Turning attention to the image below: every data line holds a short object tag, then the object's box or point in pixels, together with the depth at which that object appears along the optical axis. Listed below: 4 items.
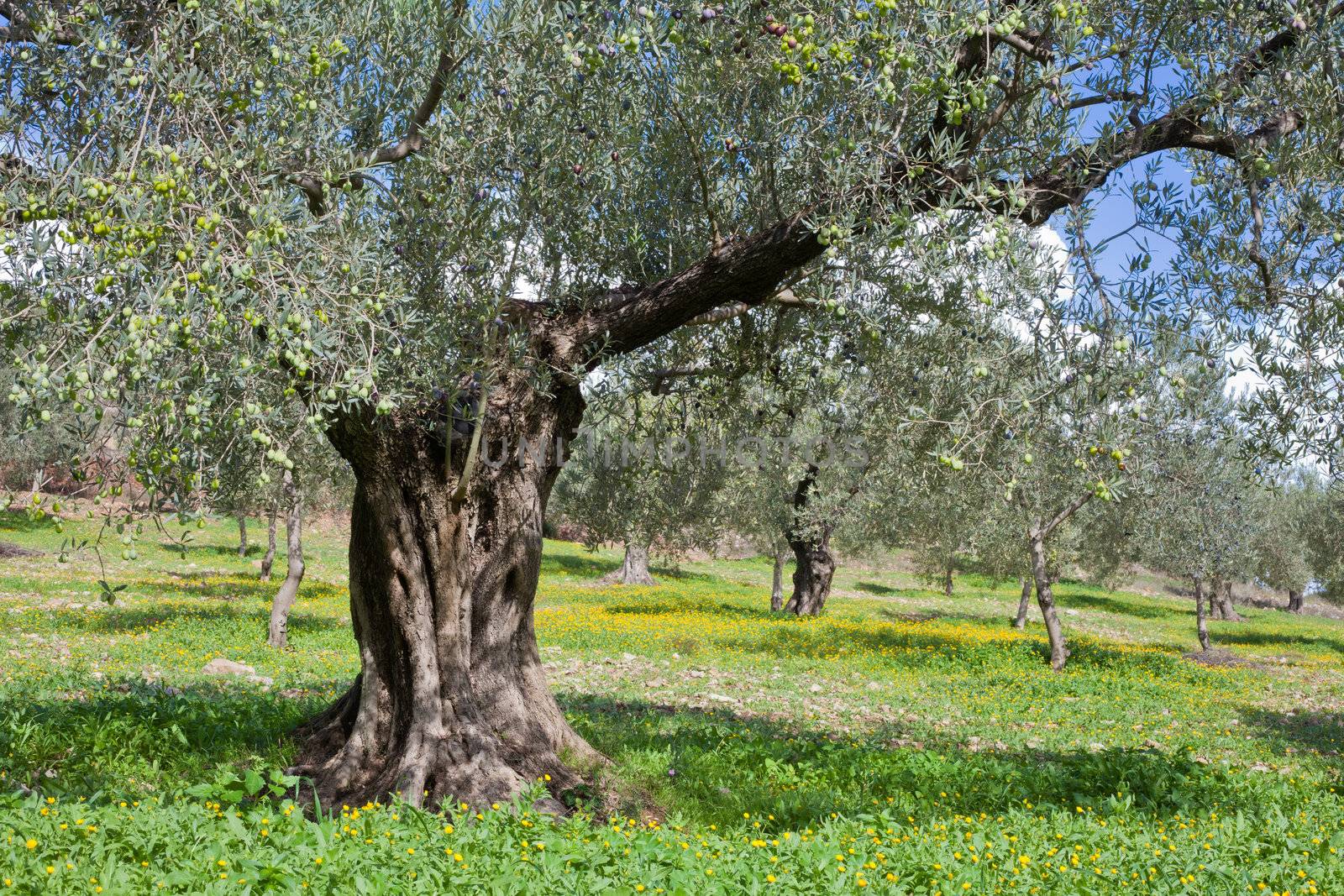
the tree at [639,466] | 11.42
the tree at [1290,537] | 47.94
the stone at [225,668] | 15.55
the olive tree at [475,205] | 5.38
